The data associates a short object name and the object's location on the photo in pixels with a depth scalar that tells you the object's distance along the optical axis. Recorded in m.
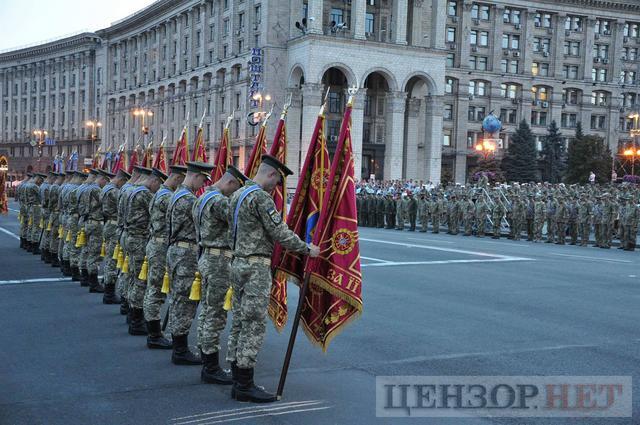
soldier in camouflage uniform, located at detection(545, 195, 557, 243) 25.29
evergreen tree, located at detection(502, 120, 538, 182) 64.06
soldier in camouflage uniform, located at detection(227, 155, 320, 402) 5.93
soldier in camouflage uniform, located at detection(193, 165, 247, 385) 6.50
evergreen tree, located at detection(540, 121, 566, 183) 68.06
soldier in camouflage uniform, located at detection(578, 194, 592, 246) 24.19
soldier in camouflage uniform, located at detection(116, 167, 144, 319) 9.07
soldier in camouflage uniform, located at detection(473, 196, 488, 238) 27.97
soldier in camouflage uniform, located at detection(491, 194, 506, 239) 27.75
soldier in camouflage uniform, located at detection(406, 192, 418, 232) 31.66
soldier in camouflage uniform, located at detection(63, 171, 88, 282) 12.29
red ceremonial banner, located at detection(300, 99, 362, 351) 6.31
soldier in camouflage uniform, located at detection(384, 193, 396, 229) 33.25
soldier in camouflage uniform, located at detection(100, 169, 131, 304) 10.34
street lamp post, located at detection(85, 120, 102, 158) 85.99
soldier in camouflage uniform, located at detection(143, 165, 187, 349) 7.81
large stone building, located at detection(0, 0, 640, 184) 58.00
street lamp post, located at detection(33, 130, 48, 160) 94.01
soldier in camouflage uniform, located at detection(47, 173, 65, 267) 14.53
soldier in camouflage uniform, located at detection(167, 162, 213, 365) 7.11
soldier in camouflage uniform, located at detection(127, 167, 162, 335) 8.54
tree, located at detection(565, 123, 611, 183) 60.53
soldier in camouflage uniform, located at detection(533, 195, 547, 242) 25.69
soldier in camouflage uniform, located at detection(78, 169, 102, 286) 11.42
